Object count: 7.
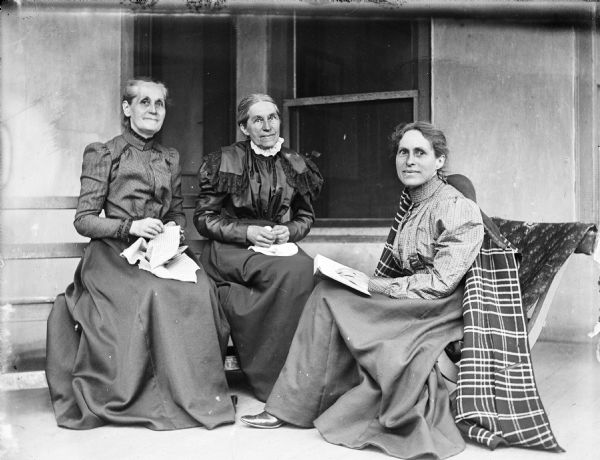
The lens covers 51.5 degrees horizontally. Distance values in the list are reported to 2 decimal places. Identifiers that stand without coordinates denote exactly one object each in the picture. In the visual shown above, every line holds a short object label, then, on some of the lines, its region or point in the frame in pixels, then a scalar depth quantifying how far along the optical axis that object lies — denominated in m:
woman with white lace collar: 3.27
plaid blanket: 2.48
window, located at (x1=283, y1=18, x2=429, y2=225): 4.66
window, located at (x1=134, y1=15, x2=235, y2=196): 4.76
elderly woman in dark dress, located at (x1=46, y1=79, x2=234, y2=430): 2.82
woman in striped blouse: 2.52
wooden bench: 2.82
